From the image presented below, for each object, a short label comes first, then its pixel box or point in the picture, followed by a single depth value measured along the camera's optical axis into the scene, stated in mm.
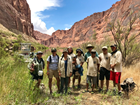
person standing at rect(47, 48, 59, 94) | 3574
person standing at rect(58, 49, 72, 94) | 3486
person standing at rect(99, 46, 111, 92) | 3715
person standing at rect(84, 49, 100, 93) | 3662
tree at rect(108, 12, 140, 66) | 6276
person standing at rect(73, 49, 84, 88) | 4247
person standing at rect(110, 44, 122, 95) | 3354
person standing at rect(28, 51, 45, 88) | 3338
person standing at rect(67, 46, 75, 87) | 4121
